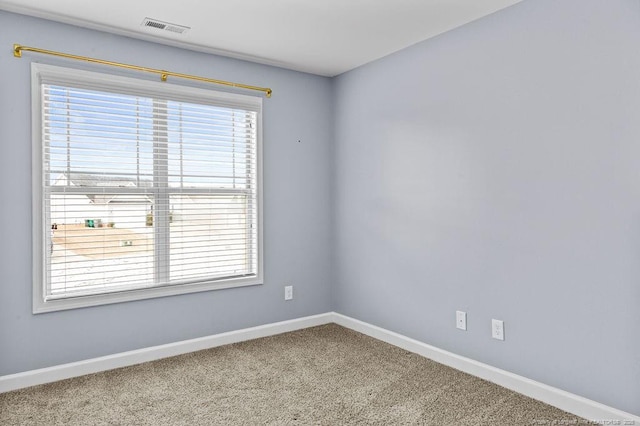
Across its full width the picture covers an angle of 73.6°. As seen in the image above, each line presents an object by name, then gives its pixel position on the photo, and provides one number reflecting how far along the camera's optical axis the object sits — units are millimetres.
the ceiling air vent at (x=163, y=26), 2841
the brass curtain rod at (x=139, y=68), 2688
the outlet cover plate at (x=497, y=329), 2691
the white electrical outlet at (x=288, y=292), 3871
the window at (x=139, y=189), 2834
